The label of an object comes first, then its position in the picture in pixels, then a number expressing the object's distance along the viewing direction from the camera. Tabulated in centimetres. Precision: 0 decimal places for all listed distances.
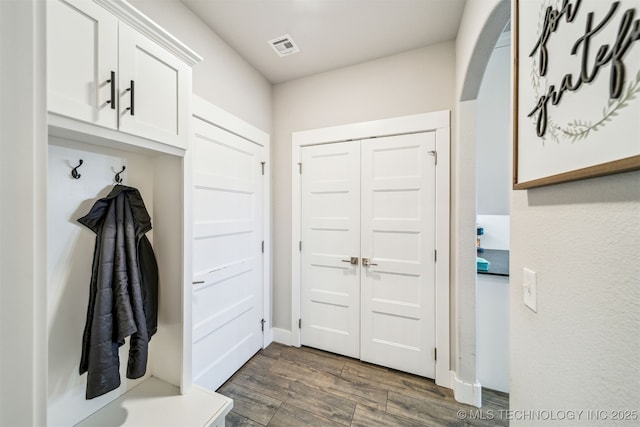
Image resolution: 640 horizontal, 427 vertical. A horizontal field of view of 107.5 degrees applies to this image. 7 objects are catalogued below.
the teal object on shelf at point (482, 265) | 188
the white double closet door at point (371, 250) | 196
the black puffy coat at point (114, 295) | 102
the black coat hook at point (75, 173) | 106
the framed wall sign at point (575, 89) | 37
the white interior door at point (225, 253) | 168
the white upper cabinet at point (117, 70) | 81
